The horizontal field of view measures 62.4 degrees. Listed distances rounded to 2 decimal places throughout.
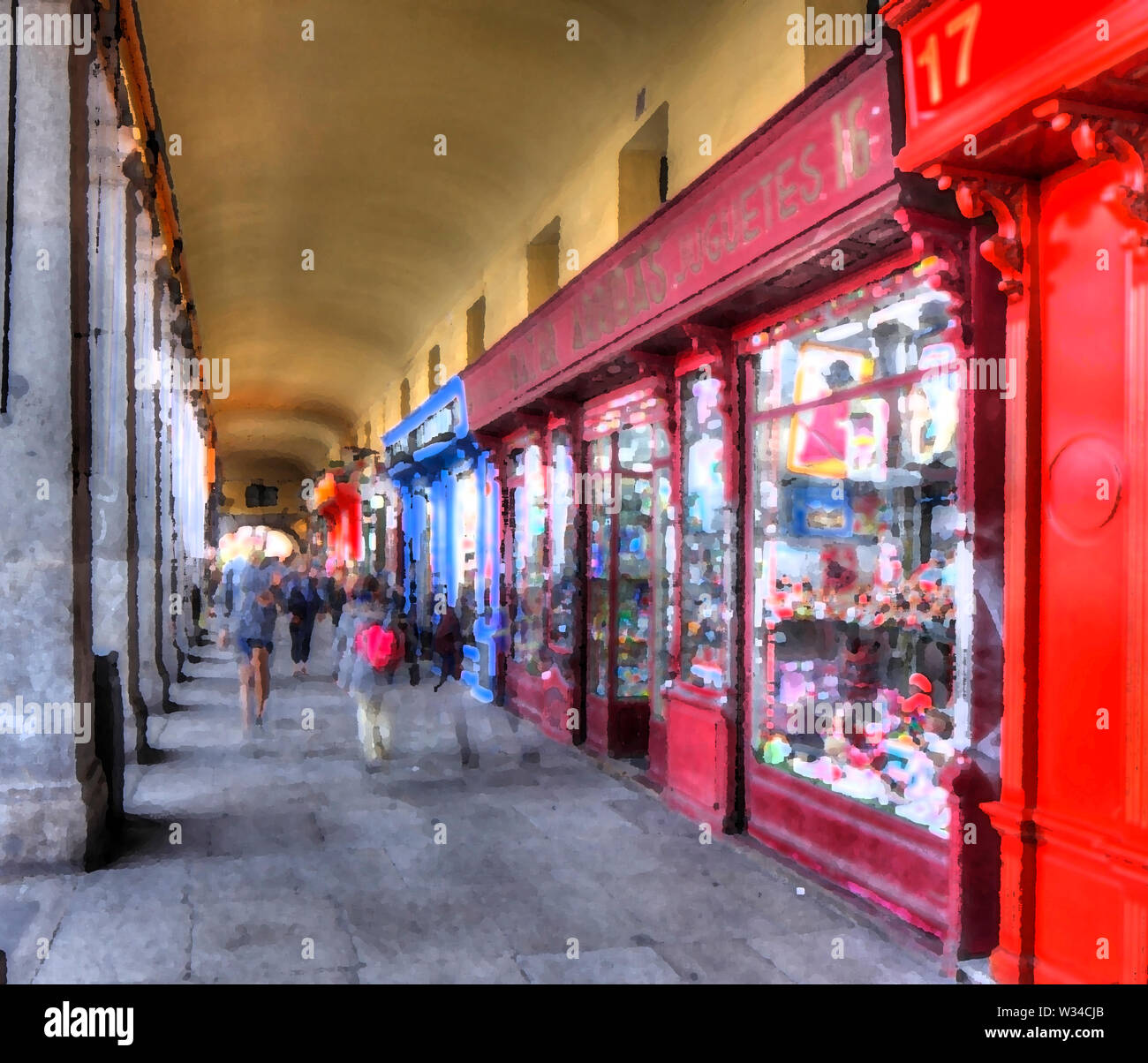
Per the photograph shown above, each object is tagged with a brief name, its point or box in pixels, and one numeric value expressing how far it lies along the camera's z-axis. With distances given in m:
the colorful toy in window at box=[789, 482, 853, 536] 5.85
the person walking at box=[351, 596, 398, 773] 7.96
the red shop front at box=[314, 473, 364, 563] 26.89
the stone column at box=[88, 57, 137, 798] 9.12
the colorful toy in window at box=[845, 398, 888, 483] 5.51
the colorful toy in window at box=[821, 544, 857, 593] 5.81
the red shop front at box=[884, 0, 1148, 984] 3.54
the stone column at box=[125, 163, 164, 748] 9.70
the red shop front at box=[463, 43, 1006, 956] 4.44
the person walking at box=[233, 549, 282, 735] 9.74
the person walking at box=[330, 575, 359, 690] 8.12
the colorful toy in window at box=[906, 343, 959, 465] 4.92
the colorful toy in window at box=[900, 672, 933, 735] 5.09
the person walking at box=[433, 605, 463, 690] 10.74
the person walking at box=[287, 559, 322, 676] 14.56
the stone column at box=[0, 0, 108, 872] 5.80
